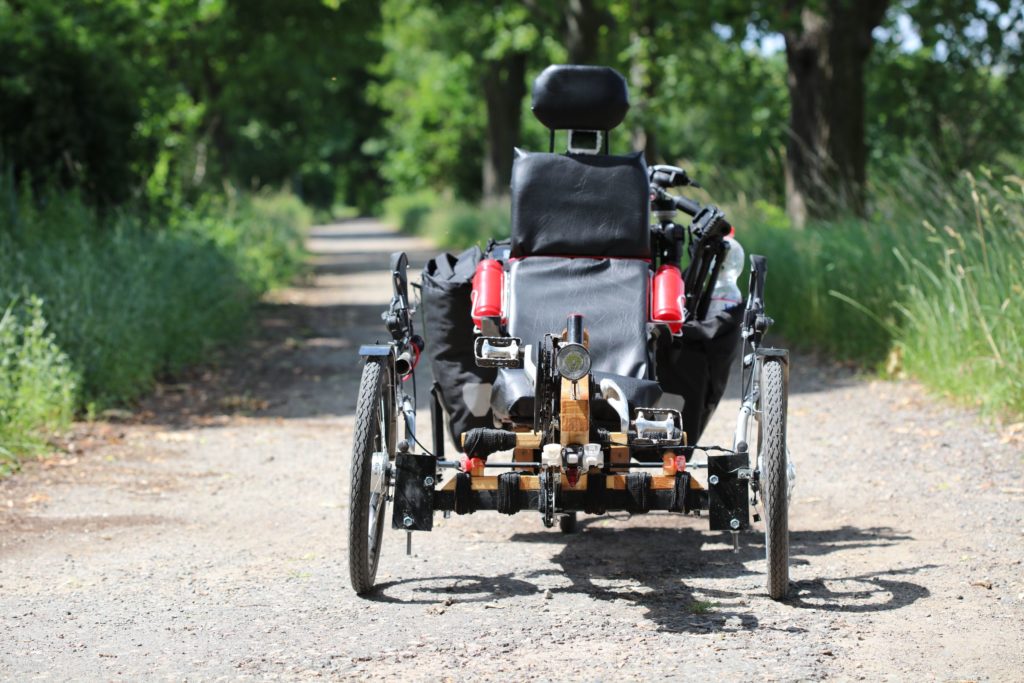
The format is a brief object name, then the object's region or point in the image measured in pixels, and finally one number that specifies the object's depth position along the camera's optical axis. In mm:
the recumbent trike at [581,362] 4945
